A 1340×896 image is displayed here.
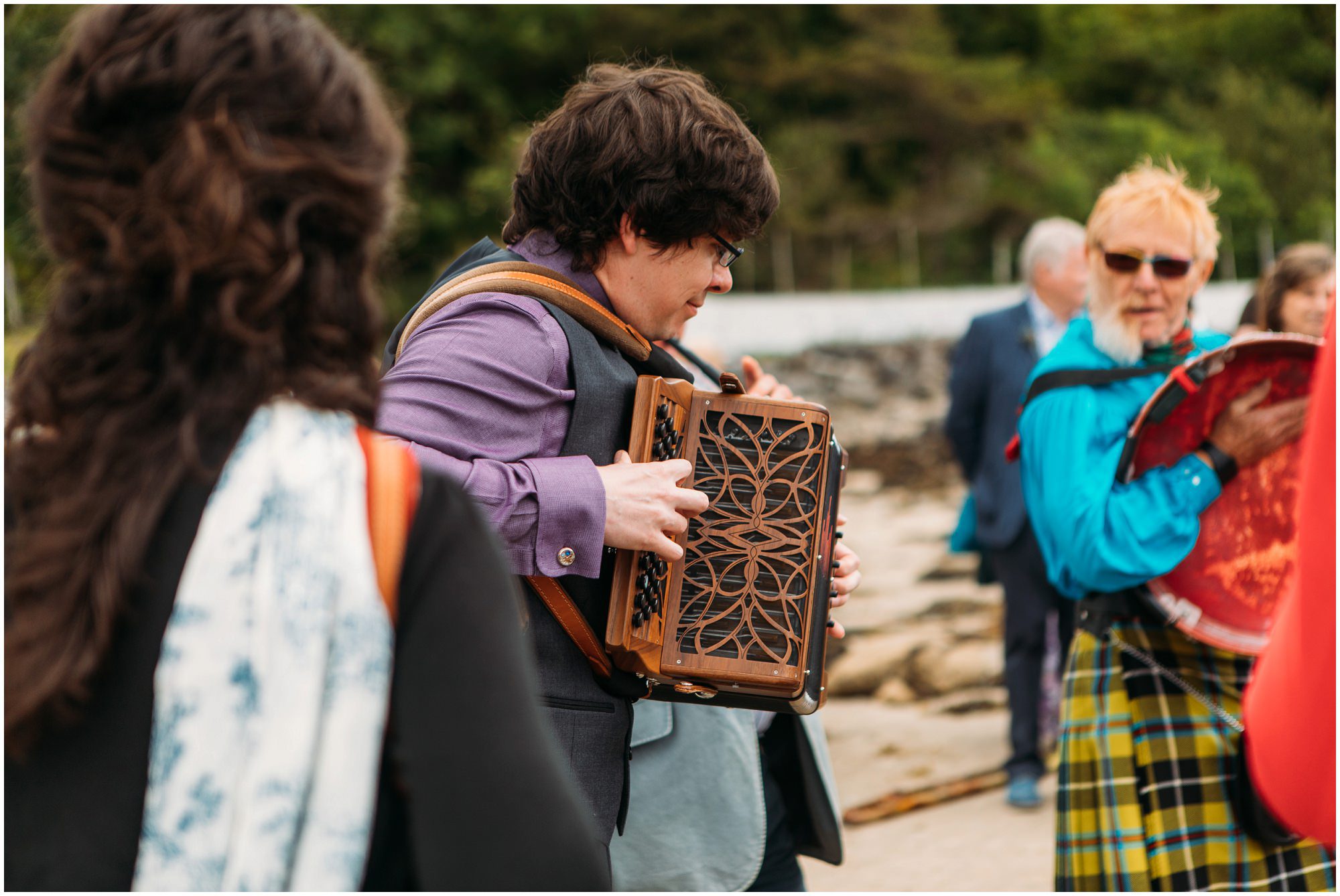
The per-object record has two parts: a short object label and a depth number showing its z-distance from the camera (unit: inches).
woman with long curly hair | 42.9
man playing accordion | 80.7
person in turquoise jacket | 117.1
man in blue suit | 201.9
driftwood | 189.9
